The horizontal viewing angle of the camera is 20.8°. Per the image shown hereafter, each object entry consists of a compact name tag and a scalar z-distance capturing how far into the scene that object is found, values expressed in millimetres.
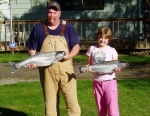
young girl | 5945
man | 5734
